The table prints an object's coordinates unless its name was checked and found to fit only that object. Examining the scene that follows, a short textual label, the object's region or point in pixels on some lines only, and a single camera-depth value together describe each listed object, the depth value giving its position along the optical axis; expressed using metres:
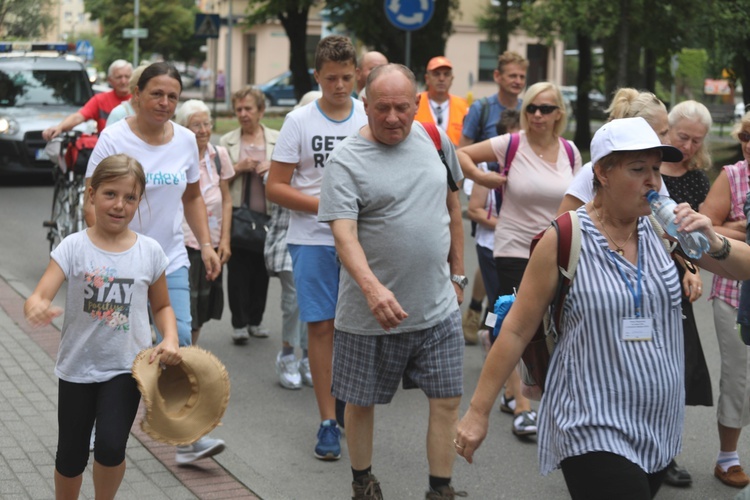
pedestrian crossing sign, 31.20
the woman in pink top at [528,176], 6.59
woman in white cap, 3.56
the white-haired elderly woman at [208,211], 7.70
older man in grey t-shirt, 5.06
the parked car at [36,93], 19.02
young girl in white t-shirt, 4.62
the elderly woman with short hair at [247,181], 8.44
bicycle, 10.77
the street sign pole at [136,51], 39.53
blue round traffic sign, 15.00
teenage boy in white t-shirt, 6.29
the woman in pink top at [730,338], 5.67
